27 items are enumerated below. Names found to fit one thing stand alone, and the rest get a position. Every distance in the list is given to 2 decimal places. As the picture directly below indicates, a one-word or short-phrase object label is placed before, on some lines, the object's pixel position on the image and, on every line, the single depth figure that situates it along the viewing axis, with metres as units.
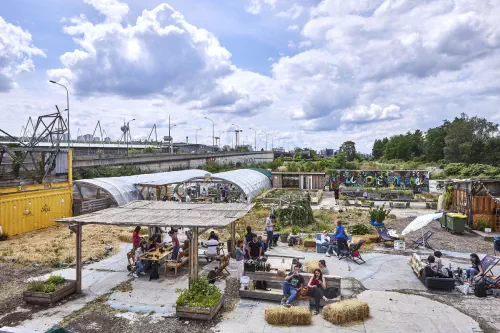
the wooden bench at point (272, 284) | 10.66
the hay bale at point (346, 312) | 9.25
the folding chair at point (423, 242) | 16.98
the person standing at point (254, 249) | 13.16
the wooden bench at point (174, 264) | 13.08
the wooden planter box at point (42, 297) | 10.39
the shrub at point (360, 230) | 19.20
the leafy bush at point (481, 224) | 20.55
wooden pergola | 10.89
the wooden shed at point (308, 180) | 42.56
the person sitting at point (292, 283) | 10.54
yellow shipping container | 19.19
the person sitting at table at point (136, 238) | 13.59
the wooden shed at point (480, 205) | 20.64
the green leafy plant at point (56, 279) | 11.00
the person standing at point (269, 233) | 16.58
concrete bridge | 41.53
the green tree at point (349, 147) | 120.17
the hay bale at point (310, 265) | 12.65
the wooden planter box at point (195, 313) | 9.35
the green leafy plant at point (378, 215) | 19.56
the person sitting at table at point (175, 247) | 13.73
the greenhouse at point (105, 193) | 25.40
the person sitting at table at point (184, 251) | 13.75
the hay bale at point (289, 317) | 9.12
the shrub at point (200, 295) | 9.55
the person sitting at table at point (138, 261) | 13.02
